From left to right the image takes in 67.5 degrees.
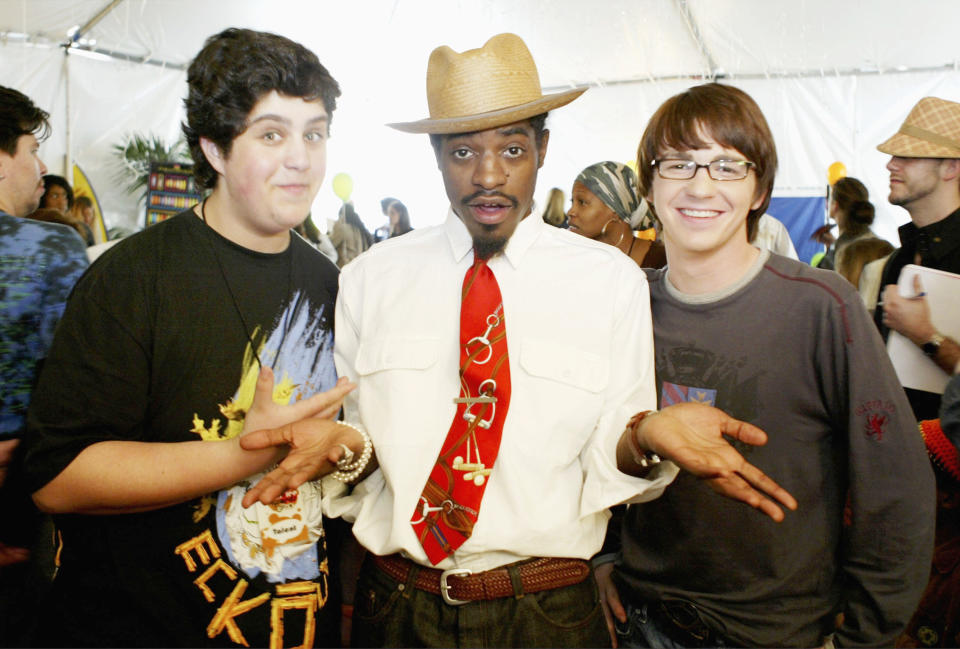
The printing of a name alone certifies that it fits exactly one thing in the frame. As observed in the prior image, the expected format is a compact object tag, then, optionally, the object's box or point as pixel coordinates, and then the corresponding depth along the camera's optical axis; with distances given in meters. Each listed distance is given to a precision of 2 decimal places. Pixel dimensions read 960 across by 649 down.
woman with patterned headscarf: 3.20
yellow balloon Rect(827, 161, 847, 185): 7.75
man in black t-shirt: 1.52
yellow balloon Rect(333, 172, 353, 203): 9.31
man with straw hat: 1.55
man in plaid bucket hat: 2.78
